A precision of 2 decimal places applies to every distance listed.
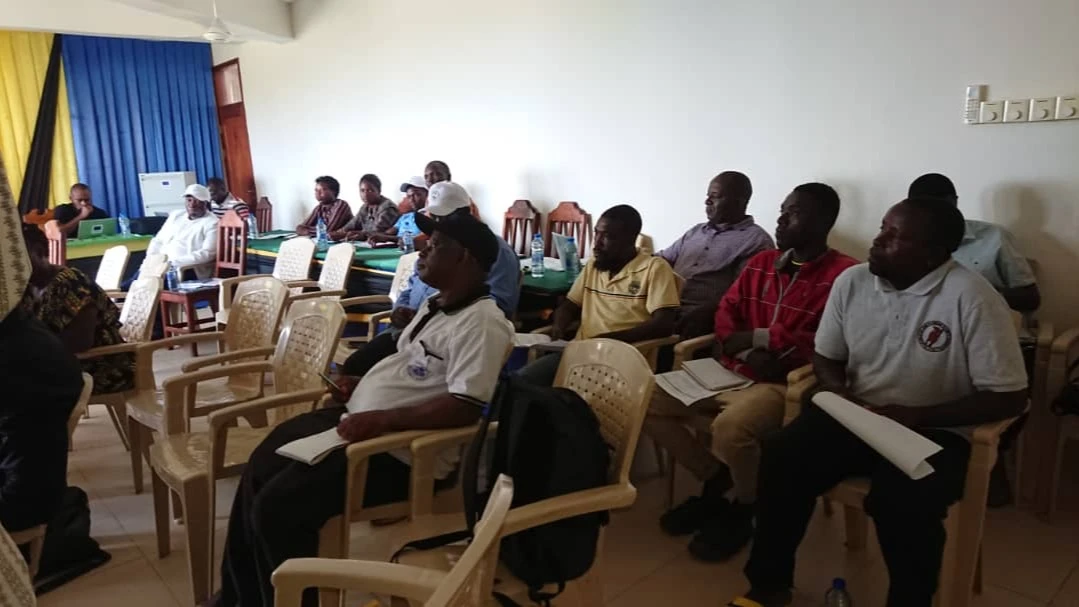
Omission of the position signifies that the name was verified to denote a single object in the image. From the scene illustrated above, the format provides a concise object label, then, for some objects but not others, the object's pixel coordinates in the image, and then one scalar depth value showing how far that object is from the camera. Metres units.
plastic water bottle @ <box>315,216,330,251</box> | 4.94
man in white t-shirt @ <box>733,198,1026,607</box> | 1.67
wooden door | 7.46
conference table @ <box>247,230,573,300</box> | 3.41
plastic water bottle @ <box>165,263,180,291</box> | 5.05
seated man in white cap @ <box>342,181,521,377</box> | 2.51
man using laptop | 5.66
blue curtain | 6.83
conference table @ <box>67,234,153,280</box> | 5.32
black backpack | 1.42
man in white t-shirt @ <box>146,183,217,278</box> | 5.20
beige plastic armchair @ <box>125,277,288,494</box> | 2.49
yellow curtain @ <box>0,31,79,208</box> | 6.44
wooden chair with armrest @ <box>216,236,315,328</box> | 4.52
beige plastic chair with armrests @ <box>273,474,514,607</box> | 0.88
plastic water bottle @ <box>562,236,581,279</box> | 3.61
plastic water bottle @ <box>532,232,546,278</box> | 3.69
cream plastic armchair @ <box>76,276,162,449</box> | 3.06
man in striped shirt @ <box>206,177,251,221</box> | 5.94
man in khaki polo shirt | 2.71
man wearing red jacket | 2.25
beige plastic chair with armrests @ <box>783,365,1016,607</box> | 1.69
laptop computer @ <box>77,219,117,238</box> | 5.72
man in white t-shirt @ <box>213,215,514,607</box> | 1.64
